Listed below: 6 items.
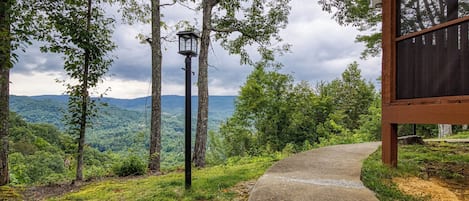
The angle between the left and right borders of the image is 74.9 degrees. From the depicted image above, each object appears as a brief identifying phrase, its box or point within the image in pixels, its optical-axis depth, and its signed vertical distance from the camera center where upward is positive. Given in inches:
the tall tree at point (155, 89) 273.4 +12.9
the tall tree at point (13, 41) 166.2 +37.1
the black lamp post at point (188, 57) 154.6 +24.0
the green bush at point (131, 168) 254.4 -54.0
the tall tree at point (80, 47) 227.9 +42.7
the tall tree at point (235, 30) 292.0 +76.7
